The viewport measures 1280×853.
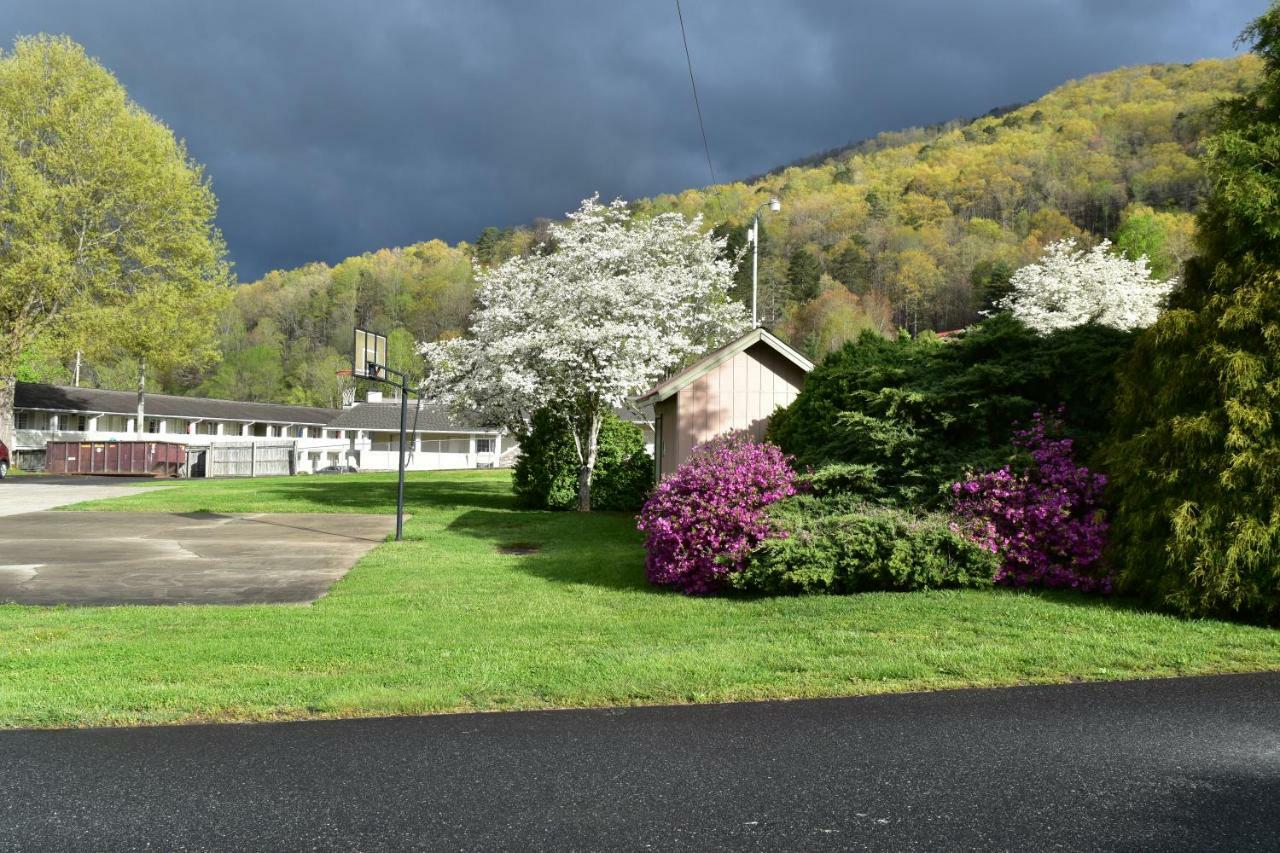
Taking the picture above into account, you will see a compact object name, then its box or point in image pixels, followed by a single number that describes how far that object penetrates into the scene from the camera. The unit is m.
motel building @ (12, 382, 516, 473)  53.53
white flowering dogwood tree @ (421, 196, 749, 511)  20.83
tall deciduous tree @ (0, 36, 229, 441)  34.97
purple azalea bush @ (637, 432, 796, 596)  9.36
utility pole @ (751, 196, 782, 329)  26.70
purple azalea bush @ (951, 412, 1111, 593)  8.48
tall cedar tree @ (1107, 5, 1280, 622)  7.07
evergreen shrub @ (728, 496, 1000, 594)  8.60
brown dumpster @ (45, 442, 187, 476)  47.28
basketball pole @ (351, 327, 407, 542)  15.28
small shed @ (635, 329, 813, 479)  17.73
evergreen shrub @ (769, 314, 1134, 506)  9.74
